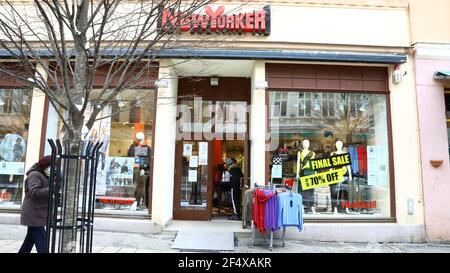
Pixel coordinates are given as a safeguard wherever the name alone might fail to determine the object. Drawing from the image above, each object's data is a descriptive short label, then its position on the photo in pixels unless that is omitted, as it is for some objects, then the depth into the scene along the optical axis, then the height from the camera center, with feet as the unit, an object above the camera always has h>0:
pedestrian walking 17.70 -1.14
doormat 23.77 -3.74
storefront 28.04 +5.06
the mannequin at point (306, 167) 28.96 +1.41
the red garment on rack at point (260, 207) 23.86 -1.43
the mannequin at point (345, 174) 29.04 +0.91
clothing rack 24.07 -3.11
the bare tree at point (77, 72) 14.06 +4.48
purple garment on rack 23.61 -1.83
